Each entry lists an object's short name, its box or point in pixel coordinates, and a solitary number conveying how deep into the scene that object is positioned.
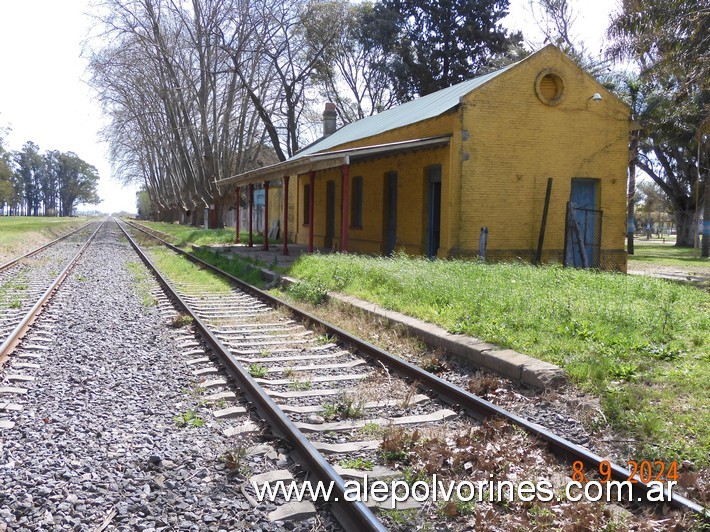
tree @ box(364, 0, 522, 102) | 39.94
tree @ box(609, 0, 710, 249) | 15.67
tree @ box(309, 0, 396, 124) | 43.50
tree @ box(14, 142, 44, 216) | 146.38
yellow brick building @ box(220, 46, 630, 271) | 15.96
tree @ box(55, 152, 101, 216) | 157.12
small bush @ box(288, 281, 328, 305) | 11.60
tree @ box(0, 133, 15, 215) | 75.94
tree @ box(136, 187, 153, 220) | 141.90
